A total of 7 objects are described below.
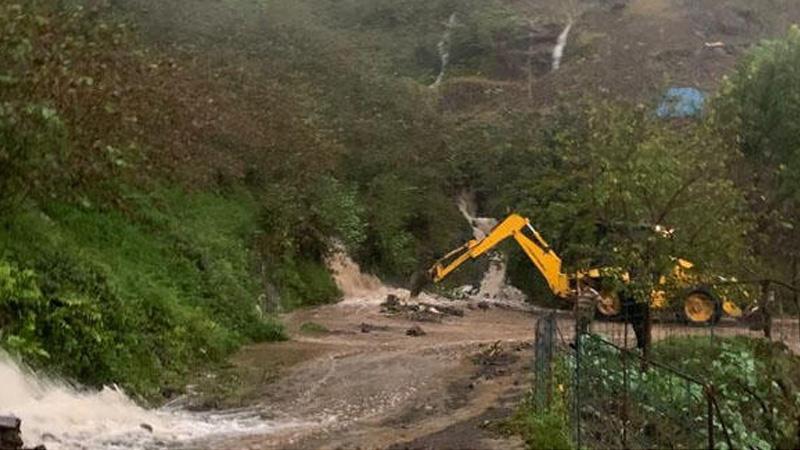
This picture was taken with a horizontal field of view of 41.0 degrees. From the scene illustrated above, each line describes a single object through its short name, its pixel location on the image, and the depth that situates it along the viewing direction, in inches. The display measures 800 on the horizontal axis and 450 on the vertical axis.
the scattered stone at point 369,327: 908.6
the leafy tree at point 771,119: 1099.3
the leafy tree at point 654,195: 620.7
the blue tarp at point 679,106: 770.2
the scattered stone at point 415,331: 878.4
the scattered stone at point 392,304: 1068.5
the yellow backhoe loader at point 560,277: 851.4
